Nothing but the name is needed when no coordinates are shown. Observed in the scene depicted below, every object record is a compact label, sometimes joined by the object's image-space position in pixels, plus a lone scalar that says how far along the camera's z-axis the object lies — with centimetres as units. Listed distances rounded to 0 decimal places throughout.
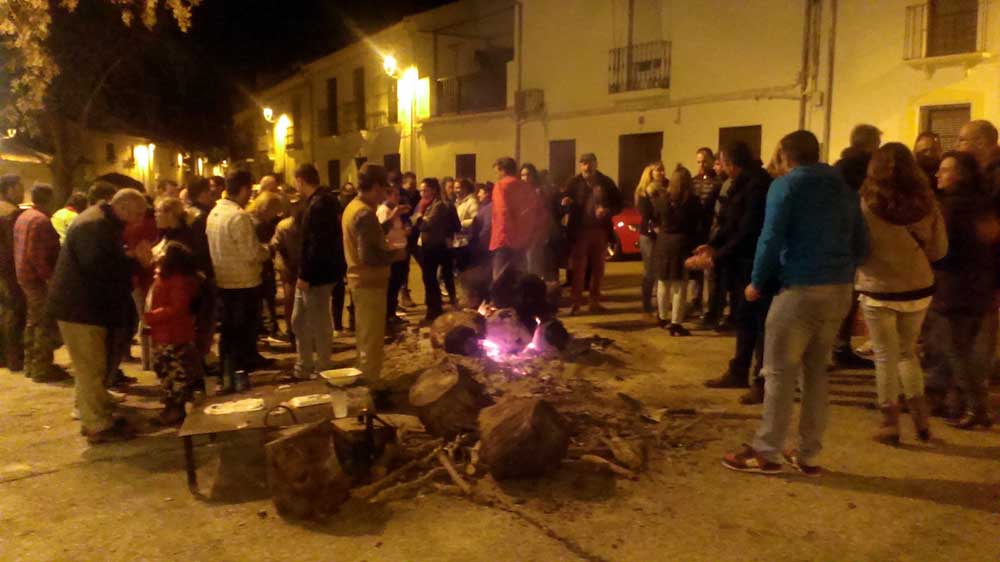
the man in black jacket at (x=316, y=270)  655
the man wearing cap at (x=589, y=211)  945
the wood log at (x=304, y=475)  418
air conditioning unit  2206
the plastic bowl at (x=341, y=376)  506
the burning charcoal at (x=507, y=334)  762
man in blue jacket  427
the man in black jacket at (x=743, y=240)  609
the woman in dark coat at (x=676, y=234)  810
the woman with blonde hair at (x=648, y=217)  889
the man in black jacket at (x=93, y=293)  541
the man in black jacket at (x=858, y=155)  580
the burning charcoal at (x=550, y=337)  765
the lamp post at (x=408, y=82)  2666
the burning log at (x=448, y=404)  521
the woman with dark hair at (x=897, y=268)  479
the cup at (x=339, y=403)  471
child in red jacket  579
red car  1560
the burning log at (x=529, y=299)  766
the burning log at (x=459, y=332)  736
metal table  456
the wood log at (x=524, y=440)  452
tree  1889
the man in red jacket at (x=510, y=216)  846
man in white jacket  635
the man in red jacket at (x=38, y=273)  684
